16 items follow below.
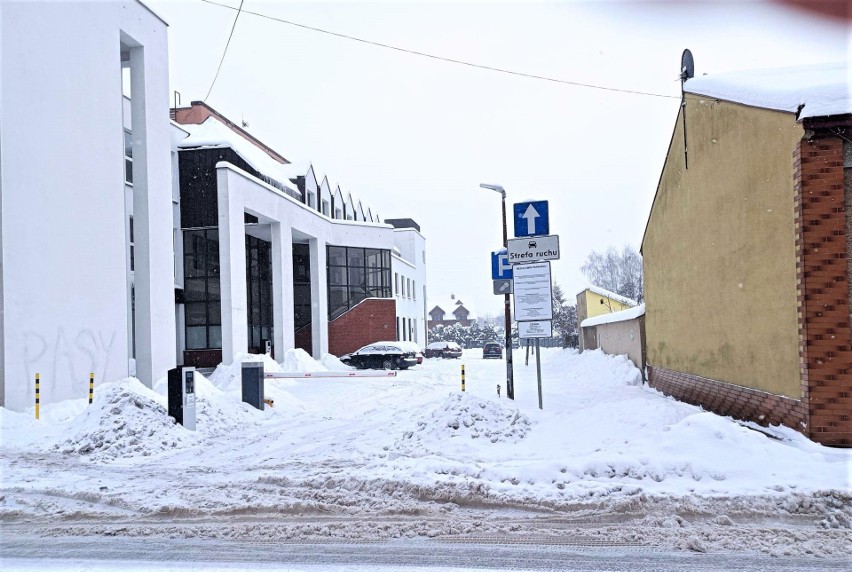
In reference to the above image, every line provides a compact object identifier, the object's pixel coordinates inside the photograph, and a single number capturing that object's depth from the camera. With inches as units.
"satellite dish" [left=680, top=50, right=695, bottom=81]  541.1
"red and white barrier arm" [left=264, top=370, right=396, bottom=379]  884.6
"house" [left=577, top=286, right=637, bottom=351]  1523.1
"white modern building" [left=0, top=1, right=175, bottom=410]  526.3
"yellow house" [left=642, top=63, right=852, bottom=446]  300.7
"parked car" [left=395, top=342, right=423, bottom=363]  1320.1
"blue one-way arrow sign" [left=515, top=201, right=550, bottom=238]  454.0
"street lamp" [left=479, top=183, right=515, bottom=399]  551.8
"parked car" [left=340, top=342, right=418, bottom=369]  1272.1
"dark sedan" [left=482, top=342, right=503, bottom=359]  1822.1
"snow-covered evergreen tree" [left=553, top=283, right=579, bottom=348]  2450.8
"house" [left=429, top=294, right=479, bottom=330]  4913.9
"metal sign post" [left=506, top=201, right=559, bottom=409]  447.8
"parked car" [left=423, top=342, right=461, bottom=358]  1830.7
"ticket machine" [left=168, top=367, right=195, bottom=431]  430.6
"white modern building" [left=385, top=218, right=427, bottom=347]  1760.6
